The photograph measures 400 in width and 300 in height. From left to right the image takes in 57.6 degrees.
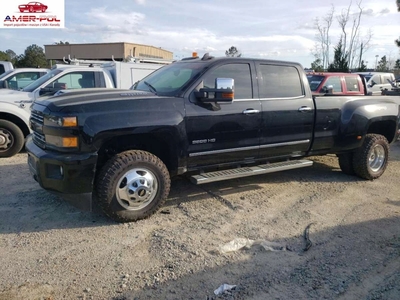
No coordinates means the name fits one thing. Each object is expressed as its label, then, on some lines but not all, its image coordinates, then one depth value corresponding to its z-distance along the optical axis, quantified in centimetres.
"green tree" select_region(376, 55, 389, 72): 3477
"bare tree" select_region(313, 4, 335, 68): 3094
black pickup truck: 388
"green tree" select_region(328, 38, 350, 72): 2806
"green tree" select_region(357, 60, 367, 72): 3011
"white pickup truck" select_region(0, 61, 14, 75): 1197
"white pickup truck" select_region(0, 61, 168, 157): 721
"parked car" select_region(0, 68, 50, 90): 838
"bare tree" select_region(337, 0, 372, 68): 2925
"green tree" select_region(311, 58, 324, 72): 3007
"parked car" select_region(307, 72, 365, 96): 1149
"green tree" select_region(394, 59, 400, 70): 3554
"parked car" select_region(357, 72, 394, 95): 1770
